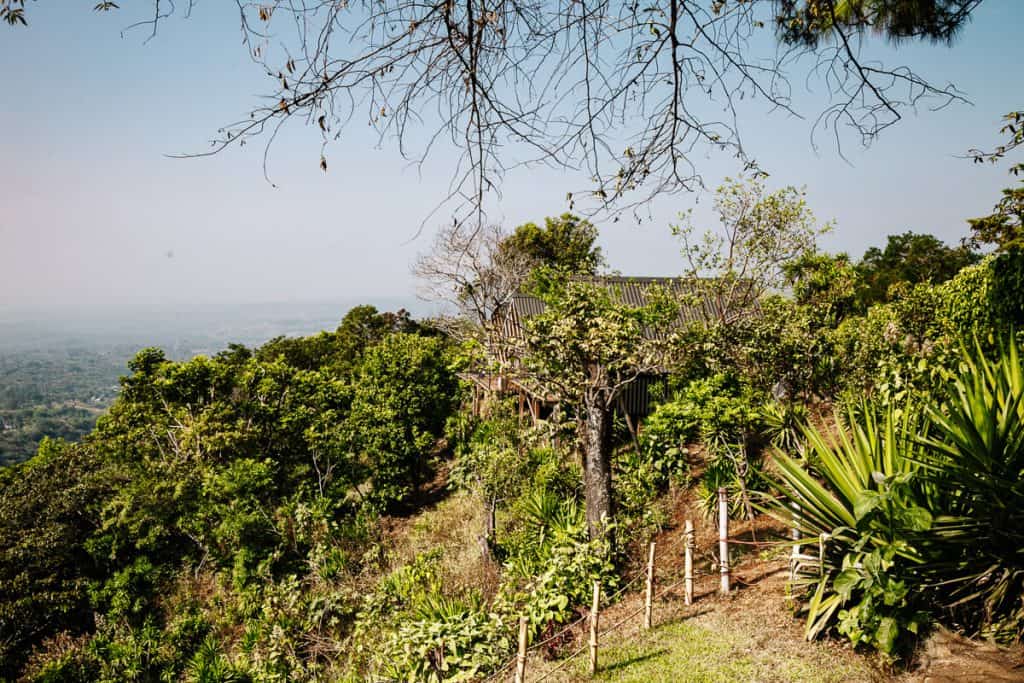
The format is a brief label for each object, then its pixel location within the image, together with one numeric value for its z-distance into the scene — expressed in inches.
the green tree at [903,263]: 1064.8
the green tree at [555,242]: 971.9
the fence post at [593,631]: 191.0
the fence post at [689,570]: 225.5
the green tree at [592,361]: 308.7
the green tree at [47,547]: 482.3
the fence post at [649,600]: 218.2
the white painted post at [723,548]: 224.8
